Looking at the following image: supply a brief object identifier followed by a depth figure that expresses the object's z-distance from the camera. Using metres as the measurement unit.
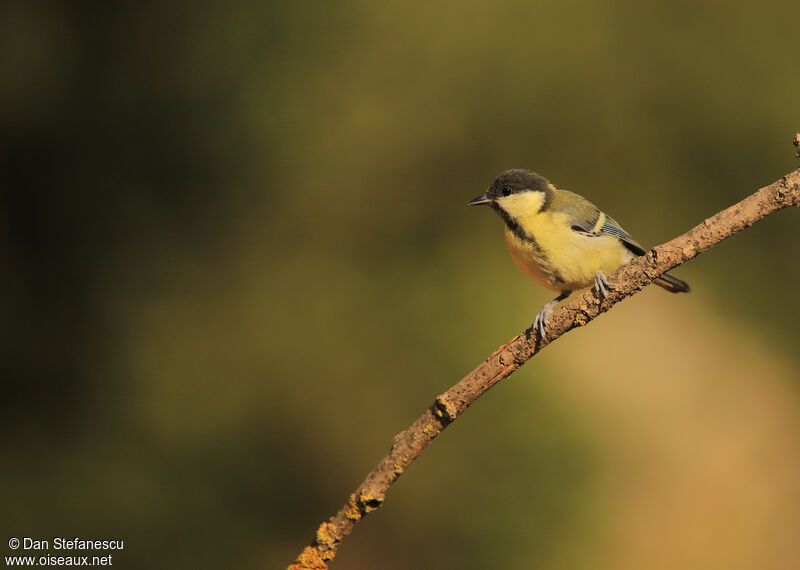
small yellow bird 5.91
